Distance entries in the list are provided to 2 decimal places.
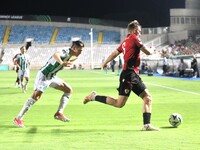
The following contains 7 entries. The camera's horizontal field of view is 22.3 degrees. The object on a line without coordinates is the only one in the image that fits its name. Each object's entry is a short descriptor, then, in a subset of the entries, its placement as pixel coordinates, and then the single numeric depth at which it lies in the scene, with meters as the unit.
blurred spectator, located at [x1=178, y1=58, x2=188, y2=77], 44.28
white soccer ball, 11.05
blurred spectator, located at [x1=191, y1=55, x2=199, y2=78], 42.01
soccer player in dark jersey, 10.70
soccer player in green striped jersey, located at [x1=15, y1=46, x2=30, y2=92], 25.50
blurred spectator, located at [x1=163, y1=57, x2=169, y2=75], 50.41
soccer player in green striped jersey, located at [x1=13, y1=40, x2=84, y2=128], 11.34
